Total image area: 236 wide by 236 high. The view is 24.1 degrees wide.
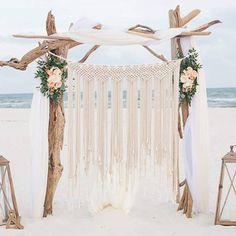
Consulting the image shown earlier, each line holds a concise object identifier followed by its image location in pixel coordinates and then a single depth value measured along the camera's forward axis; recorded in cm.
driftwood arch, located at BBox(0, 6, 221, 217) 533
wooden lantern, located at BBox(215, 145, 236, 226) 510
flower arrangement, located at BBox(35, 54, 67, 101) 527
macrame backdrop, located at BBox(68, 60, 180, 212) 529
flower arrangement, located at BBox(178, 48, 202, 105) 534
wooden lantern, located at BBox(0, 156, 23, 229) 508
